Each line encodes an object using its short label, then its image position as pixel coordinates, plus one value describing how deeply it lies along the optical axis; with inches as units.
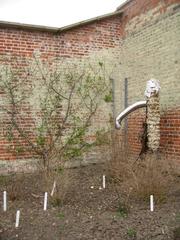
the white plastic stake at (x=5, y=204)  263.5
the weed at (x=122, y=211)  246.7
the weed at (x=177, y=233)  216.6
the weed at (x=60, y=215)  245.0
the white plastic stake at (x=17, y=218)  231.6
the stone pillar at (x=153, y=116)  349.4
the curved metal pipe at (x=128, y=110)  375.6
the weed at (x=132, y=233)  216.6
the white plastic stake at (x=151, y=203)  253.9
